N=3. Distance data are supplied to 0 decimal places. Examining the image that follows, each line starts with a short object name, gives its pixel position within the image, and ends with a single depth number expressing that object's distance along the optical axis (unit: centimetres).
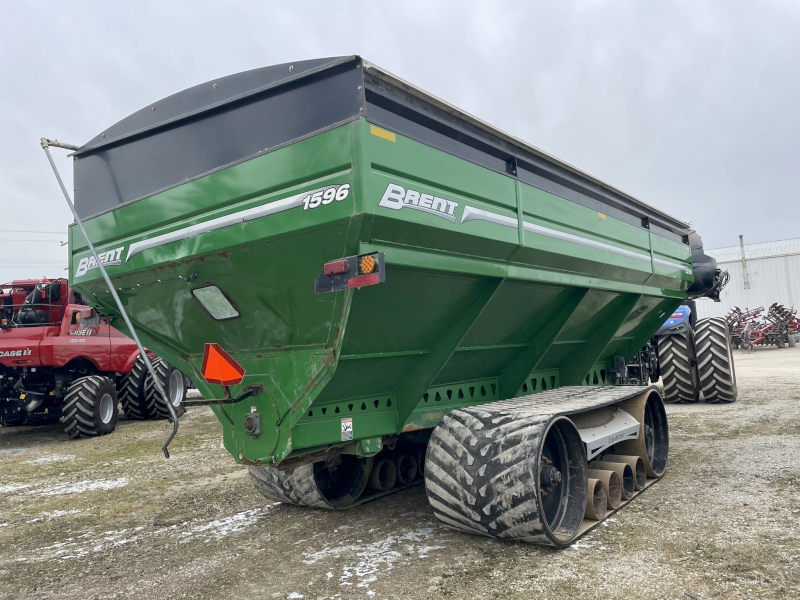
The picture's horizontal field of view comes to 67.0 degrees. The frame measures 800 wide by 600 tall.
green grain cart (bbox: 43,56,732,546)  288
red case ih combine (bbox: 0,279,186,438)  876
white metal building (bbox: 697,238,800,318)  3453
